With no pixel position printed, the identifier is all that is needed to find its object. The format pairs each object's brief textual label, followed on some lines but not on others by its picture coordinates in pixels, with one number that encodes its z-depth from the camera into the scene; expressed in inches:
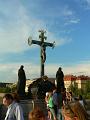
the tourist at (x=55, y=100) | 217.5
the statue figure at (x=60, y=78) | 423.9
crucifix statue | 484.4
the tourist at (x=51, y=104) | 214.6
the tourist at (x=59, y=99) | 231.2
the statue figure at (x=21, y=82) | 394.6
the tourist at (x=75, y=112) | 53.9
